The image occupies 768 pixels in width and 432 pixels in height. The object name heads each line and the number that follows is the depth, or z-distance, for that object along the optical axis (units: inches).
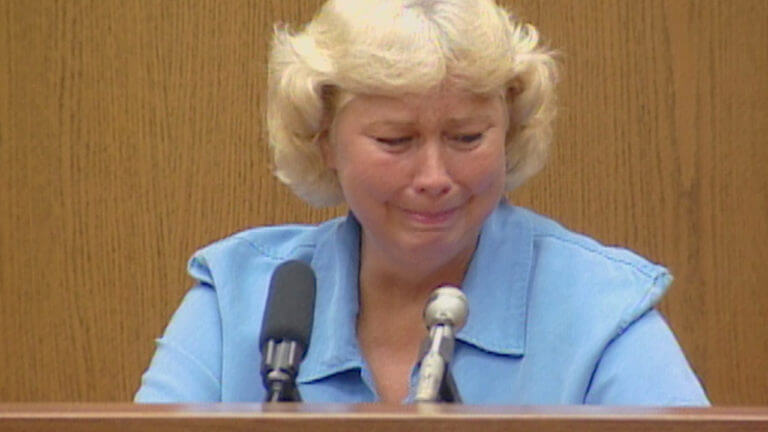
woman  219.0
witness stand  198.1
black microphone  206.3
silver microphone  204.6
